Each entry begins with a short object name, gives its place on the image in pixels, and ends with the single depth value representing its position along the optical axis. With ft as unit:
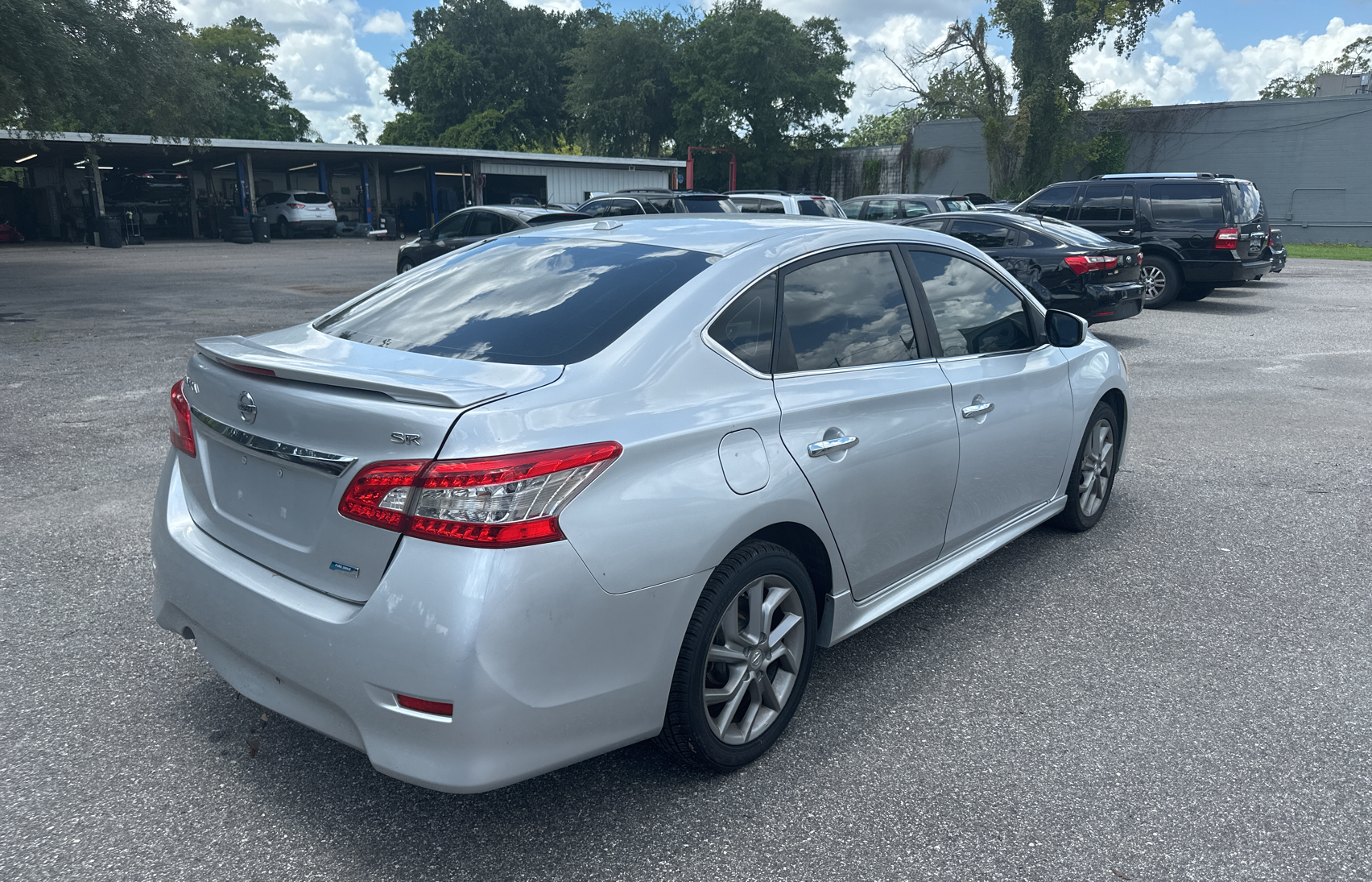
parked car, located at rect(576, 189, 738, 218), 53.06
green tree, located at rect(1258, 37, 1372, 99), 235.61
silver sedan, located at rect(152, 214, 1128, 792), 7.14
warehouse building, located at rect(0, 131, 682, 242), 119.85
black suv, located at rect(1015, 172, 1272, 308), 45.52
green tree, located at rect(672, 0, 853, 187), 168.96
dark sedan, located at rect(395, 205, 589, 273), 52.29
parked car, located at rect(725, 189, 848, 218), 51.06
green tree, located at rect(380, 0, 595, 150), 212.43
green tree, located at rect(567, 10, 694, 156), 178.19
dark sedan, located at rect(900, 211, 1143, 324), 34.78
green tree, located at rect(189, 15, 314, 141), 211.00
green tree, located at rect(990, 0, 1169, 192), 123.65
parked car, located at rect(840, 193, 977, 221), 63.67
